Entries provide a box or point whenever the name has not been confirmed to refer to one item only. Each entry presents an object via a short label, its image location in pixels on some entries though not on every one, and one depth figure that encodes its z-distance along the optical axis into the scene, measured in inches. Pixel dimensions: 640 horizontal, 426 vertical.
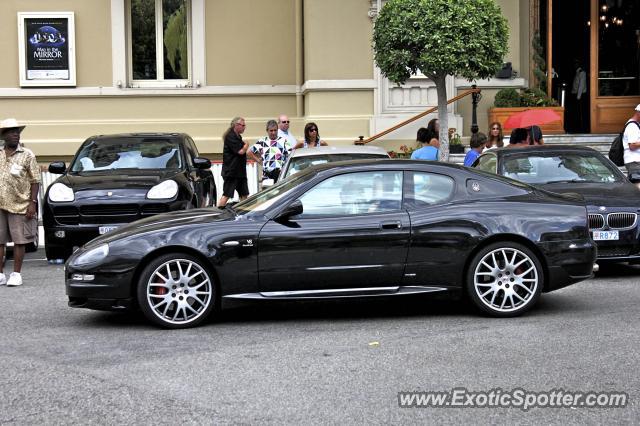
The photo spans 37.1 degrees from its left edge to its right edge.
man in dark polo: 586.9
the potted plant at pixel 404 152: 709.3
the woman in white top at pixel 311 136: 566.3
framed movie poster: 780.6
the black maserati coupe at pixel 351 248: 308.2
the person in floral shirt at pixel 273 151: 572.1
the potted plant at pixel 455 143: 702.5
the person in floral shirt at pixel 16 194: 409.1
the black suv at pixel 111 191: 456.8
